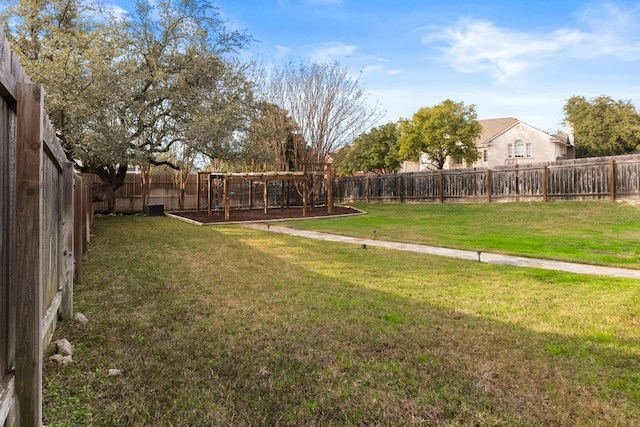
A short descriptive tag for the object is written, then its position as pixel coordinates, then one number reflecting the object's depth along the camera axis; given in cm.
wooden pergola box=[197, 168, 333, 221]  1535
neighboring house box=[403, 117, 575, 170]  3259
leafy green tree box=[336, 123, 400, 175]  3562
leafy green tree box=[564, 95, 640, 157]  3128
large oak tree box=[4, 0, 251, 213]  1136
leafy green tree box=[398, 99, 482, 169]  2908
